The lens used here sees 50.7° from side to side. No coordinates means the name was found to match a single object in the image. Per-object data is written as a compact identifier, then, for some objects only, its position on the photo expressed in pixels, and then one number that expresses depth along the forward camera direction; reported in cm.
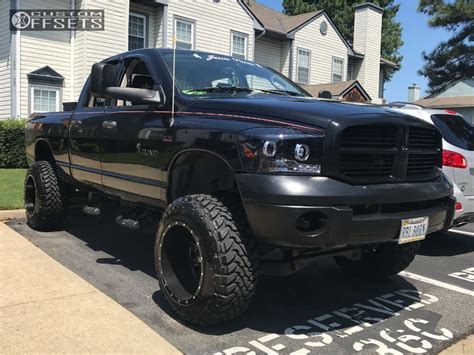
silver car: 563
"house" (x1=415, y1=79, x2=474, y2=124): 3019
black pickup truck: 305
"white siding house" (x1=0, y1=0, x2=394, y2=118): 1440
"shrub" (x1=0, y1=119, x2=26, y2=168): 1279
